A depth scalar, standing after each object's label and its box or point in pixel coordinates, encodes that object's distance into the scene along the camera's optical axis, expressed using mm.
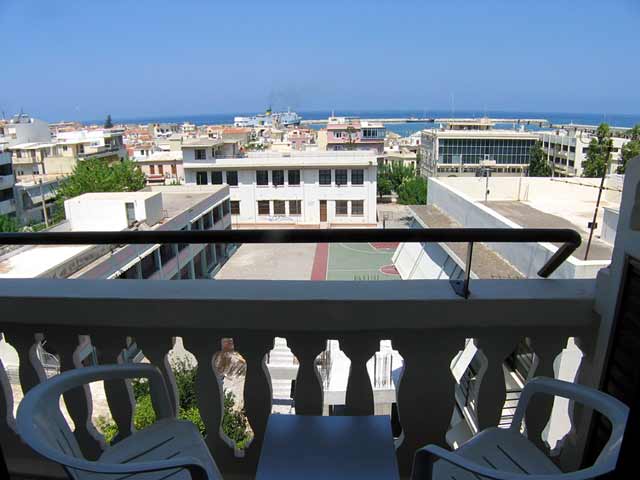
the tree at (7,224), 18772
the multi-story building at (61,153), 31375
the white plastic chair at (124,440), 858
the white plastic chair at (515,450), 879
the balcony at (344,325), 1380
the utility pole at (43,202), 25309
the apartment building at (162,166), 38062
